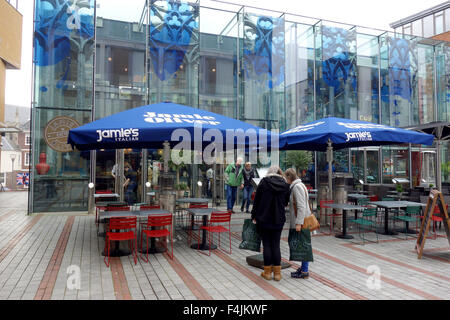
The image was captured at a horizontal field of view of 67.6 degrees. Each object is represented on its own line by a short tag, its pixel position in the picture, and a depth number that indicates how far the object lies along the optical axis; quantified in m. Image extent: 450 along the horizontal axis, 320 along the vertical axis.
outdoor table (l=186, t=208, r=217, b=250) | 6.49
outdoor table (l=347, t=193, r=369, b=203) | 9.79
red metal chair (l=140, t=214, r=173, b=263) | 5.76
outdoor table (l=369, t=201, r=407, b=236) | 7.65
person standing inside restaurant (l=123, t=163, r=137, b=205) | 12.80
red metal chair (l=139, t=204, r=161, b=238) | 7.37
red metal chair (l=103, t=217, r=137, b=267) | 5.48
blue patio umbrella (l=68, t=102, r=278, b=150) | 5.74
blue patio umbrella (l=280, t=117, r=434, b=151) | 7.25
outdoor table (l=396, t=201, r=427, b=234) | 7.74
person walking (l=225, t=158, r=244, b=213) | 11.30
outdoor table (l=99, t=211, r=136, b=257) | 5.95
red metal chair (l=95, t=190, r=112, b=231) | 7.96
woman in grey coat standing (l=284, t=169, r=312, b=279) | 4.66
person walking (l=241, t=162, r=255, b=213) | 11.45
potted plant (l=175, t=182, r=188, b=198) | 12.40
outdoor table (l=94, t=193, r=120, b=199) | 9.09
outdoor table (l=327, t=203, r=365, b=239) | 7.53
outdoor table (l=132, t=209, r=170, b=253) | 6.16
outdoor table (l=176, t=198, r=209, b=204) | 8.15
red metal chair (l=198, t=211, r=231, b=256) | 6.22
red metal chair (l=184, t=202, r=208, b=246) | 8.10
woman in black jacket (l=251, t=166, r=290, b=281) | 4.58
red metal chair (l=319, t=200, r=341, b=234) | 8.41
